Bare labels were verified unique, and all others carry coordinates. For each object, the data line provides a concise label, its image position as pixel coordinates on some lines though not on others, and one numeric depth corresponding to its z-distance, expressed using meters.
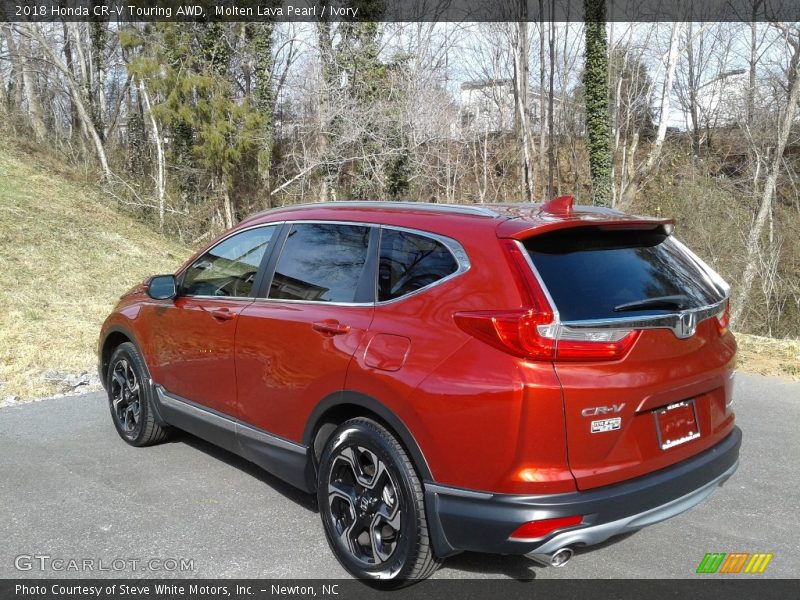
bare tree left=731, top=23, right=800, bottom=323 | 23.58
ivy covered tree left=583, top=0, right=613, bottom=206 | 22.75
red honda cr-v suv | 2.79
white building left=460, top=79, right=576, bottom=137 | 39.34
